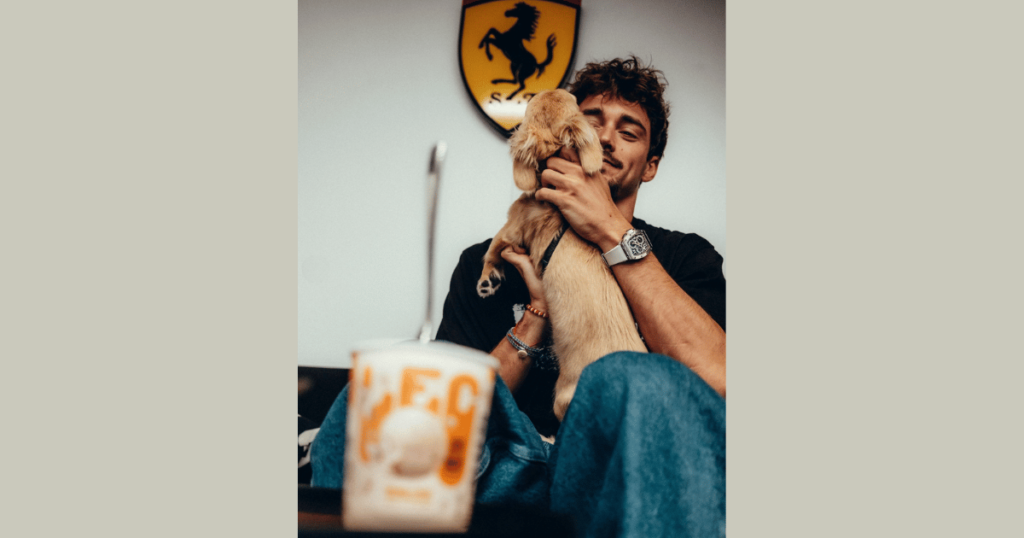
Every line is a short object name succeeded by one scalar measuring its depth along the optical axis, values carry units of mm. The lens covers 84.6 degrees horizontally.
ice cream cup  454
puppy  1016
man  629
